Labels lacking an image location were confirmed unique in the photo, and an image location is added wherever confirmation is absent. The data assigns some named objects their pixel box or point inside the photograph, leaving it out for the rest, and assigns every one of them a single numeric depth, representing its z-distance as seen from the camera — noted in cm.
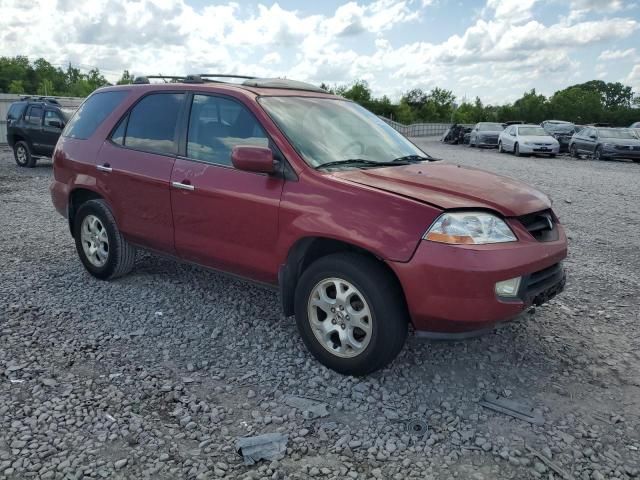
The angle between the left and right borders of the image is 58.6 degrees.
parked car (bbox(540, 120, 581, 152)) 2675
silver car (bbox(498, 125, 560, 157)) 2333
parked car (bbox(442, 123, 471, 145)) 3459
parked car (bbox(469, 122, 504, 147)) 2934
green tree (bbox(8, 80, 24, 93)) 6958
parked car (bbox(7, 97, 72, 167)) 1495
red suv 330
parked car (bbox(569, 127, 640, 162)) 2150
